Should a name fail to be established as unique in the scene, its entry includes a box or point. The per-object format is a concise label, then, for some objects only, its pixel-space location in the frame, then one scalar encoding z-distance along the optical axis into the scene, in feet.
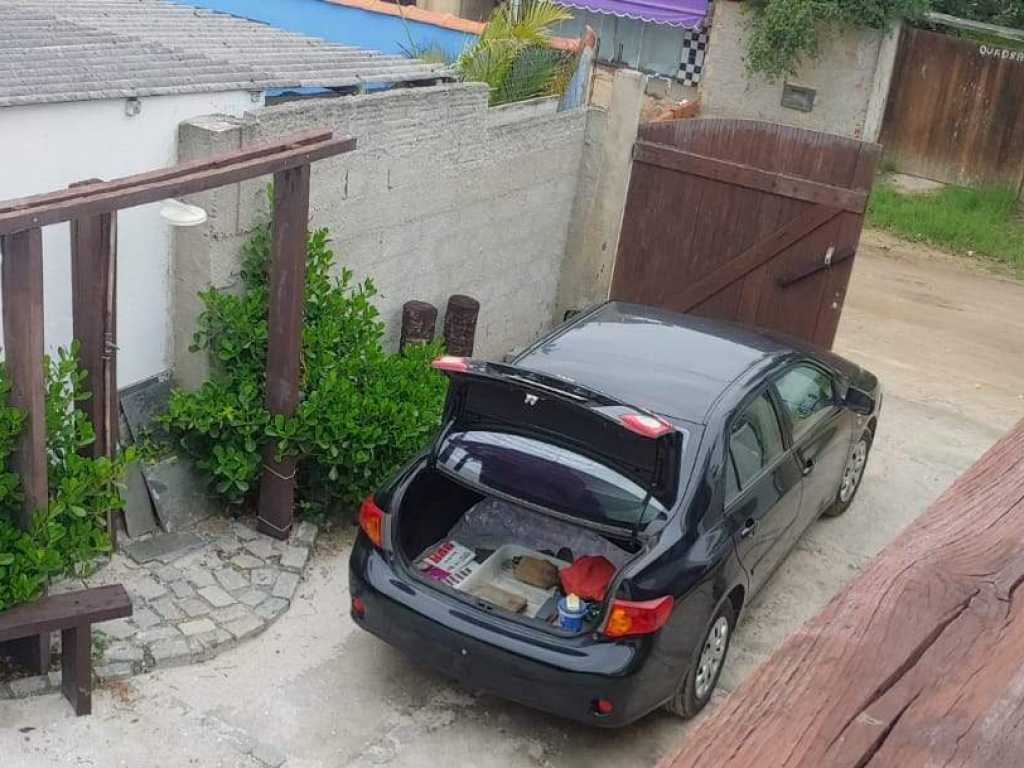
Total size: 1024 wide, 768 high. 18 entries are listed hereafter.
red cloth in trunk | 19.42
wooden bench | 17.76
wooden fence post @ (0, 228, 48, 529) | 17.30
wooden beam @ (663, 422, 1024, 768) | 4.05
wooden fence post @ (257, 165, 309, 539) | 22.07
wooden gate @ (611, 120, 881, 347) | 31.91
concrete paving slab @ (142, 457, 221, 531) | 23.26
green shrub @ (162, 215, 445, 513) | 23.21
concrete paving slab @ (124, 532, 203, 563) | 22.58
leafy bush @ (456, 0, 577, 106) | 32.27
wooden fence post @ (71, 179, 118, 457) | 20.03
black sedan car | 18.04
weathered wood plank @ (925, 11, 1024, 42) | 53.26
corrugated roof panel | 21.86
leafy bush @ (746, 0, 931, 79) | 52.49
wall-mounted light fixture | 19.89
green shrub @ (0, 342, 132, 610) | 17.90
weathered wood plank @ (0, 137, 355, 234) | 17.03
